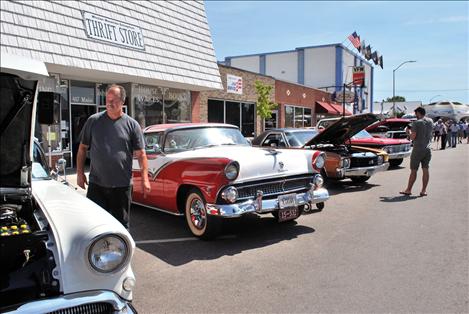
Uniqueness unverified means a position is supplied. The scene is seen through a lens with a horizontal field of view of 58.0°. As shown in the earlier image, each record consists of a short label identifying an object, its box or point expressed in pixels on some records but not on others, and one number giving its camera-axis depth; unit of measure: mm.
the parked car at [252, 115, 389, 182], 9281
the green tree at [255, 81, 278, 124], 23562
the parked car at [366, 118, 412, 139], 17639
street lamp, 45156
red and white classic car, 5336
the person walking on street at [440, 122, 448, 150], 24766
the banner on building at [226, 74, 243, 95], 21156
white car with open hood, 2420
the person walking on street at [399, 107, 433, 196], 8898
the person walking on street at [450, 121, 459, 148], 26562
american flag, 46697
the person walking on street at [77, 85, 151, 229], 4227
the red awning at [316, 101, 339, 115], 34750
